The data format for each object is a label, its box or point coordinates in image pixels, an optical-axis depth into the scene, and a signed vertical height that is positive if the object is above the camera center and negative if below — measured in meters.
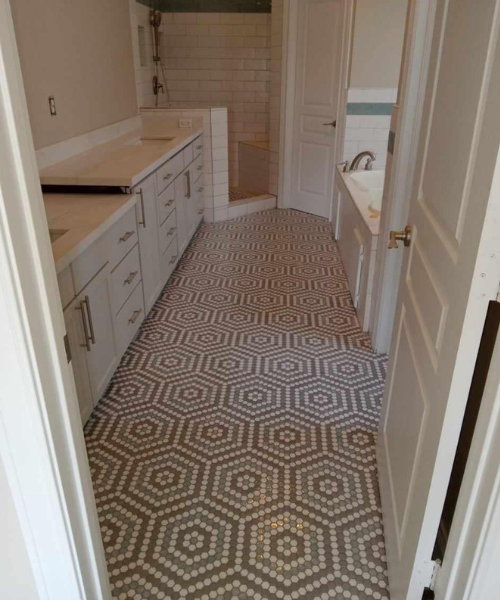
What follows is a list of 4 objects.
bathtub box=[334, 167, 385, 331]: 2.78 -0.93
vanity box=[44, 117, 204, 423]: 1.90 -0.74
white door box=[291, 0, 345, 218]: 4.39 -0.25
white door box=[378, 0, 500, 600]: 0.86 -0.39
